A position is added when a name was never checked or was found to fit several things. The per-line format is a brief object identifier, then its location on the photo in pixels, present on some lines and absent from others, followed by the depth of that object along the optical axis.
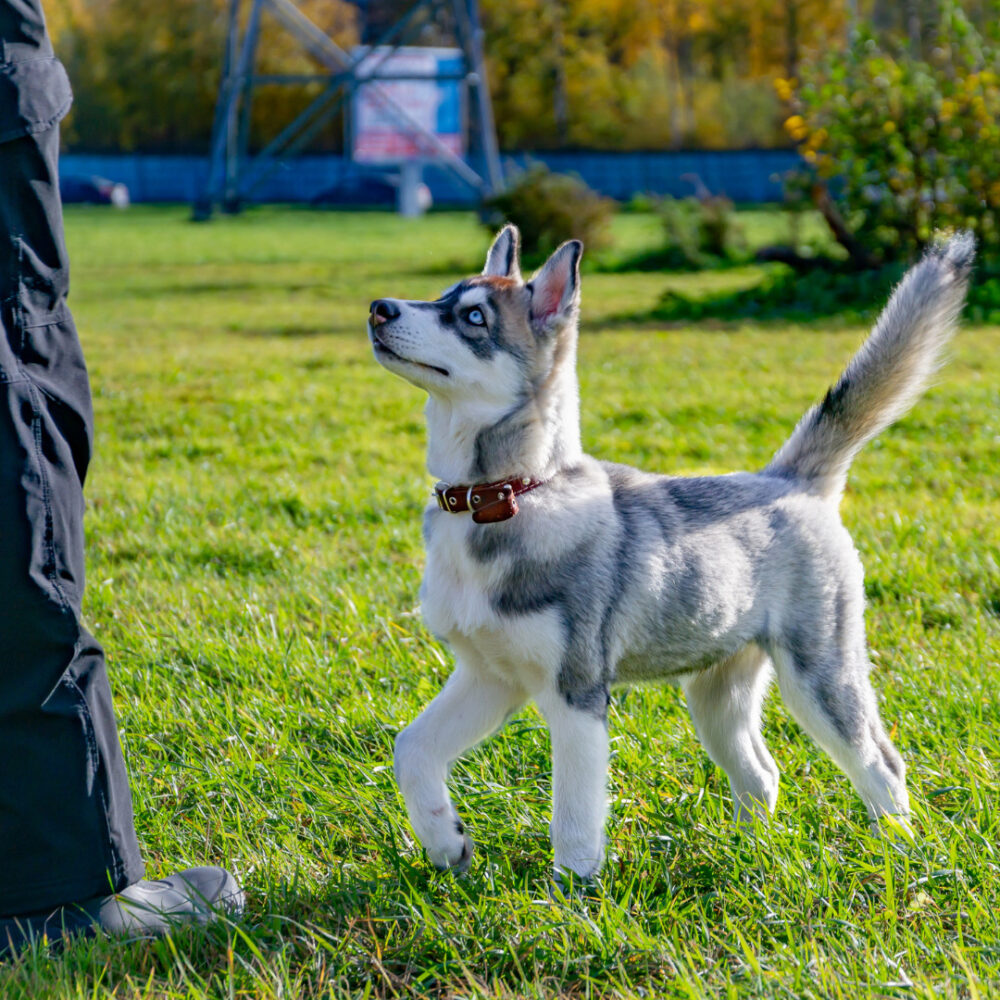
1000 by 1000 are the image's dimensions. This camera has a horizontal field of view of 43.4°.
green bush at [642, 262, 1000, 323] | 11.66
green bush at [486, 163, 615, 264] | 16.97
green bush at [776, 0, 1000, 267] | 11.62
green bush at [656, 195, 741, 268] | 17.25
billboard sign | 33.78
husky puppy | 2.63
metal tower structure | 31.34
